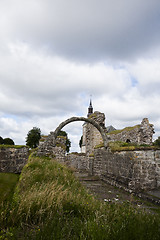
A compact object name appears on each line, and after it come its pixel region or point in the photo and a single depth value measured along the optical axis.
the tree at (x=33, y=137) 42.02
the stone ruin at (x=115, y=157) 6.17
